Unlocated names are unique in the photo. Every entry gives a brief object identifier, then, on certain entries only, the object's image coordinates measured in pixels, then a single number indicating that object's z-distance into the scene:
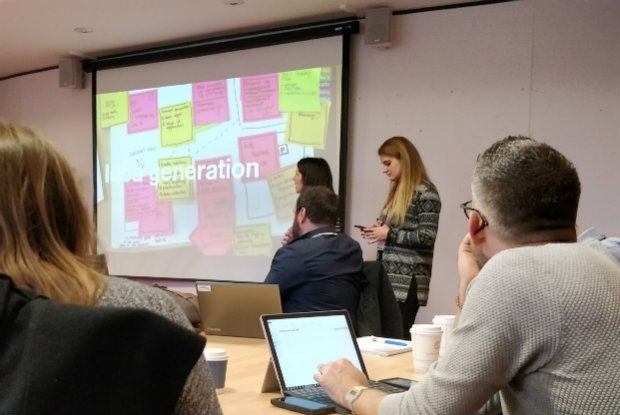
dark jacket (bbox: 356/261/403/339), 2.71
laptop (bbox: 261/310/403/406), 1.71
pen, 2.39
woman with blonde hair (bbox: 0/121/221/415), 0.91
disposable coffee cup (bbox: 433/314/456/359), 2.18
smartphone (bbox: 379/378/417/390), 1.82
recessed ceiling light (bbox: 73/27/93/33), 5.18
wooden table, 1.64
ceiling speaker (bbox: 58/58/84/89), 6.07
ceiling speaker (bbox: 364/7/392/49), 4.52
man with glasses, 1.25
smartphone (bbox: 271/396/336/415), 1.57
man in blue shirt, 2.64
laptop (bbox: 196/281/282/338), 2.42
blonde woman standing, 3.86
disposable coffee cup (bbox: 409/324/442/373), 2.04
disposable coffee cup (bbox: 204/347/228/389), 1.74
